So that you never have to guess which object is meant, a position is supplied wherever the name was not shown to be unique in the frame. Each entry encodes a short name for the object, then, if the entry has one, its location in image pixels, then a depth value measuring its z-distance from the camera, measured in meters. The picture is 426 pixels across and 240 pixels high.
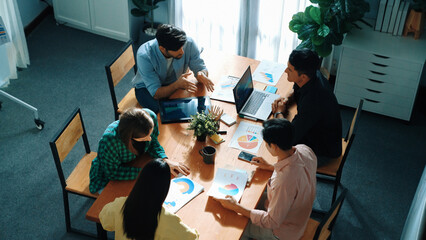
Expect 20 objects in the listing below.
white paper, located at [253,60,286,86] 3.62
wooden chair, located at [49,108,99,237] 2.89
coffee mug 2.81
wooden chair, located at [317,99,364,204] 3.06
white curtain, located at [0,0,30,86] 4.68
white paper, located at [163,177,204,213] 2.56
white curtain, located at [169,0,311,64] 4.73
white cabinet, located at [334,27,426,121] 4.16
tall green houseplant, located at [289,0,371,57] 4.11
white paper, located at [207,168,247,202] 2.64
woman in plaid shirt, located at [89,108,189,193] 2.61
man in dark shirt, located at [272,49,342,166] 3.03
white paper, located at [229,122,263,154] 3.00
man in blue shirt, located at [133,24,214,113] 3.31
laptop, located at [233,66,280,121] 3.22
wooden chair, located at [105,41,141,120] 3.49
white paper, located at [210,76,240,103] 3.40
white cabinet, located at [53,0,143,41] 5.31
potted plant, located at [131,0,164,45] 4.92
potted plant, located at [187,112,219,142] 2.92
